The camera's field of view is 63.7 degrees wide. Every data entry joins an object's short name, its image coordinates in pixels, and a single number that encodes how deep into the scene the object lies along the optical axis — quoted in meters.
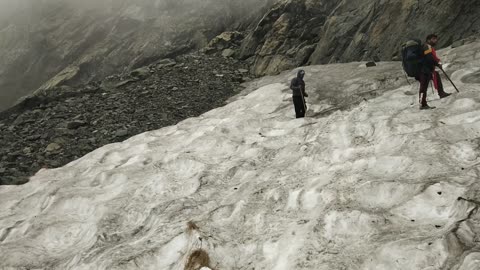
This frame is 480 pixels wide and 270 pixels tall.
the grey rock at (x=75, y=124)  20.98
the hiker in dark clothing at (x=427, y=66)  11.30
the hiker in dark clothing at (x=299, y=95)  14.84
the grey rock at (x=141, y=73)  27.99
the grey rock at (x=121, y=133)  18.89
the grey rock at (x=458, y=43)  16.72
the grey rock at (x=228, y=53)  30.05
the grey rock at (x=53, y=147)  18.70
